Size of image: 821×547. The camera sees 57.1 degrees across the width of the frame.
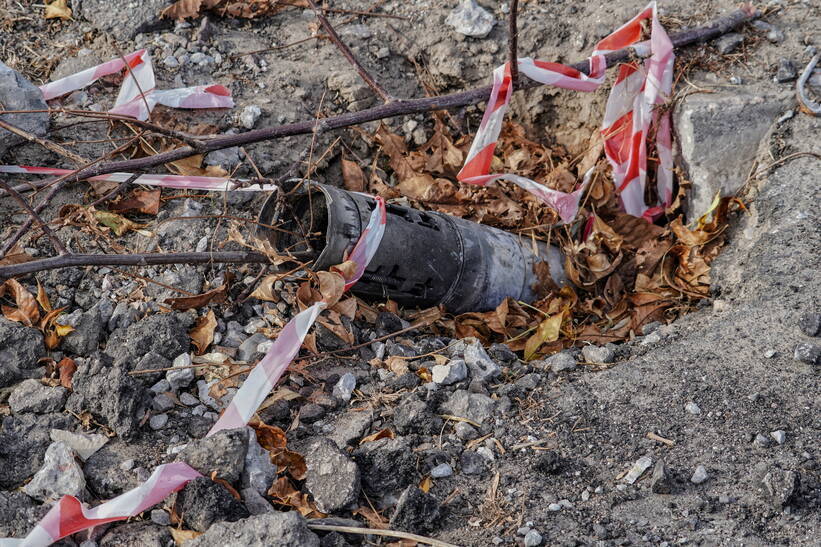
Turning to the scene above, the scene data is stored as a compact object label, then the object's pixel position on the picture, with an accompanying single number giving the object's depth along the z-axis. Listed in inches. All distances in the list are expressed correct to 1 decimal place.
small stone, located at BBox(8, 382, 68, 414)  89.0
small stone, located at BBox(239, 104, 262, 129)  133.1
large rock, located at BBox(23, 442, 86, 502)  78.8
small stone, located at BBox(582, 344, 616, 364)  103.9
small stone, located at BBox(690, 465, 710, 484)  79.9
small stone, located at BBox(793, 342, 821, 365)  95.1
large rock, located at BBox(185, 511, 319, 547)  67.2
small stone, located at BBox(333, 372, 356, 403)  94.2
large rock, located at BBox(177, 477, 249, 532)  73.7
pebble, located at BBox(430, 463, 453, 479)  81.3
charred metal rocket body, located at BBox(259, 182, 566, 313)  103.6
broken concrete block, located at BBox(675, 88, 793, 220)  129.8
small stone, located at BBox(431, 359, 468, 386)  95.7
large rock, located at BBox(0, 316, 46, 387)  93.2
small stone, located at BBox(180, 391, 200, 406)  92.0
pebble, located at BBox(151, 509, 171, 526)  76.2
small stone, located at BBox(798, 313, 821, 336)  99.0
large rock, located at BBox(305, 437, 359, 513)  76.7
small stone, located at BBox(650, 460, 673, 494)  78.9
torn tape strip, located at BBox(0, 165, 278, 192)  117.7
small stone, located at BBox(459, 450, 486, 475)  82.4
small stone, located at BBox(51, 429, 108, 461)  84.4
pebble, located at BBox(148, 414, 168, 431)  88.2
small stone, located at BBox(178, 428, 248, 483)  77.6
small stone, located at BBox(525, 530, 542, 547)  72.7
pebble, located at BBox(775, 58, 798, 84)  131.4
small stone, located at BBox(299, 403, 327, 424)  90.6
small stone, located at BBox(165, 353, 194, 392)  93.1
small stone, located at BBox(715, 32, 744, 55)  137.6
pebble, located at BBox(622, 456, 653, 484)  81.2
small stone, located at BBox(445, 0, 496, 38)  147.3
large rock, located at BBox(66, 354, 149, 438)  85.7
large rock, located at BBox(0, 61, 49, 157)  119.9
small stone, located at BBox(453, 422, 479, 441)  87.5
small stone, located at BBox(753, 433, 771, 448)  84.3
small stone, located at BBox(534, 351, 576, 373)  101.5
